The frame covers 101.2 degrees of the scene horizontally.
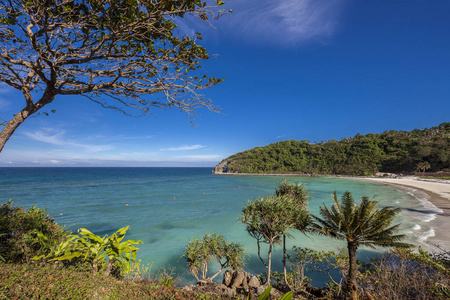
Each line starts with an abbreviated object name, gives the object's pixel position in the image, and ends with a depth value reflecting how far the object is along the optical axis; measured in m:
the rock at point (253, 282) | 8.60
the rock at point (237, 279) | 8.53
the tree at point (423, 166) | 75.94
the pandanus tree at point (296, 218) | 9.14
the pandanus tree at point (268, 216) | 9.14
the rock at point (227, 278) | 8.62
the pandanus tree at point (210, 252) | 9.09
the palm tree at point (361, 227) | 7.47
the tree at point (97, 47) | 3.55
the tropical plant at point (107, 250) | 5.09
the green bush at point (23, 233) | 5.01
